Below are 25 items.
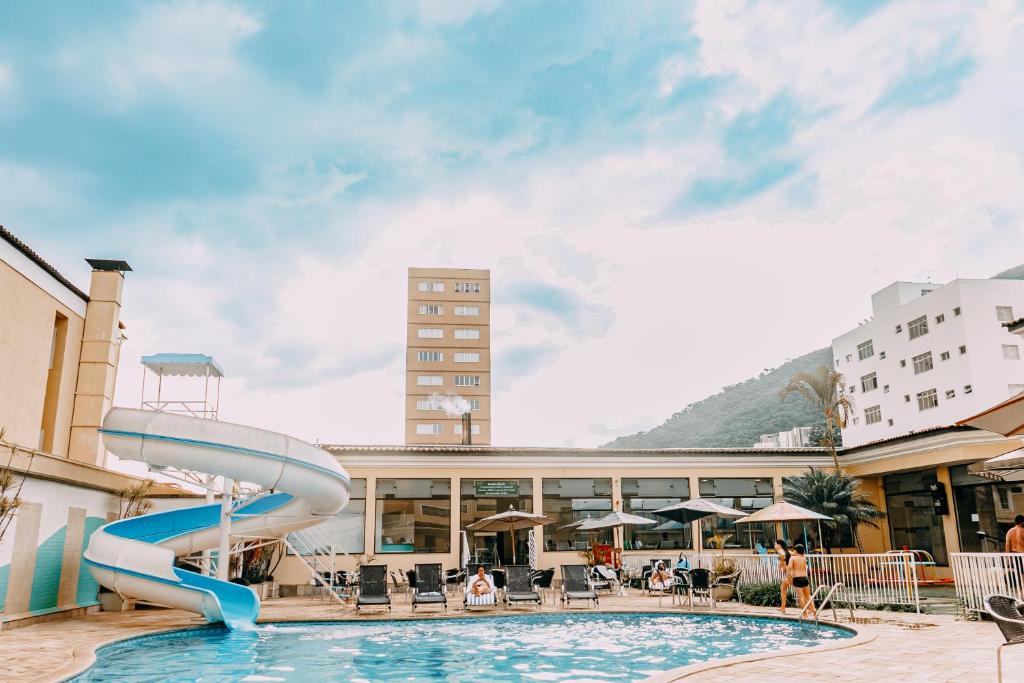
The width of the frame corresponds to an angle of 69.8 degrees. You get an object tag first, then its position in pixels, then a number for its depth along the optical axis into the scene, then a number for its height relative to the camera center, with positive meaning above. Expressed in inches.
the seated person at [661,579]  641.0 -47.0
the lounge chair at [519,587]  569.3 -47.9
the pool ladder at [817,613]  432.5 -54.9
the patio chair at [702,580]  554.2 -41.3
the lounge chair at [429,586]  566.3 -47.5
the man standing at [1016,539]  448.8 -10.5
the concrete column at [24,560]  481.7 -19.4
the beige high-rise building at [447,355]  2561.5 +598.9
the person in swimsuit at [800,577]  499.8 -35.6
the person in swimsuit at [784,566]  516.1 -31.3
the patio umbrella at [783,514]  595.8 +7.5
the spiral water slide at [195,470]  462.0 +31.9
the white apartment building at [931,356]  1604.3 +383.3
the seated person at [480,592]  588.1 -51.2
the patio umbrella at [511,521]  713.0 +4.5
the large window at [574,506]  883.4 +22.7
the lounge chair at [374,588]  558.9 -45.8
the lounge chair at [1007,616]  193.9 -25.1
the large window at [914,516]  796.0 +7.0
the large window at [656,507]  890.7 +20.0
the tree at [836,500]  780.6 +24.0
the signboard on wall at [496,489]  885.8 +43.3
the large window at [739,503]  902.4 +25.0
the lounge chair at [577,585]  577.9 -47.5
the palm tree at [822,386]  1212.5 +225.0
